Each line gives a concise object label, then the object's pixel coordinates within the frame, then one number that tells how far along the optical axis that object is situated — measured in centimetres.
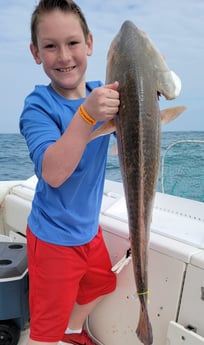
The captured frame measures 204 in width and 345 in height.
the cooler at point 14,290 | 242
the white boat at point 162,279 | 194
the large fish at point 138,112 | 127
